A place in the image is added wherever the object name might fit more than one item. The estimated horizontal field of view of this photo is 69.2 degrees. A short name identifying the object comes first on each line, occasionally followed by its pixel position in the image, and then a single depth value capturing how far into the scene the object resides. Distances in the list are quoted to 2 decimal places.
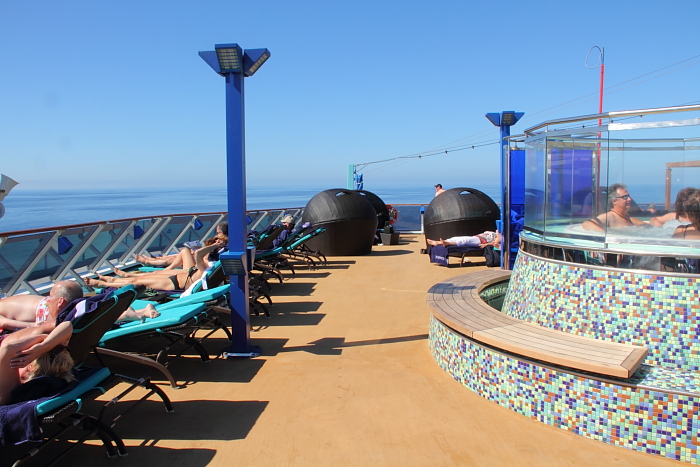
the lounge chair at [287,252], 8.94
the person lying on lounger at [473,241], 10.57
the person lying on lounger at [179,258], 6.71
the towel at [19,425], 2.61
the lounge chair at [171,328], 4.11
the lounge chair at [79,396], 2.62
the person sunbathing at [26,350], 2.79
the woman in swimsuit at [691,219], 3.96
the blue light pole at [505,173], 8.18
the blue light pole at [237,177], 4.48
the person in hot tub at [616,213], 4.25
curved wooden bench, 3.24
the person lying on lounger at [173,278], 6.30
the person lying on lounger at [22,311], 4.15
